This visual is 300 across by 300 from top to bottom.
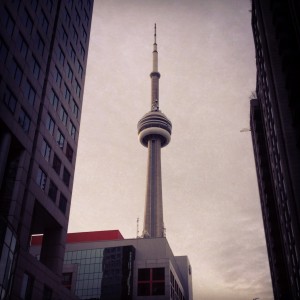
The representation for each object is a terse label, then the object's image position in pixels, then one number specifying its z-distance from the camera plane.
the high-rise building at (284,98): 53.78
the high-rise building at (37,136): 46.84
